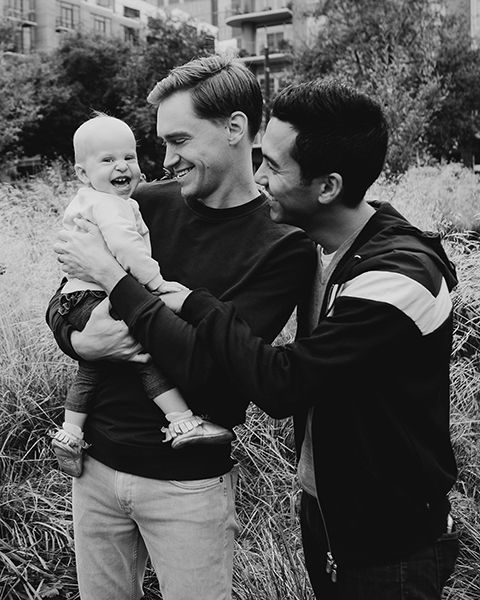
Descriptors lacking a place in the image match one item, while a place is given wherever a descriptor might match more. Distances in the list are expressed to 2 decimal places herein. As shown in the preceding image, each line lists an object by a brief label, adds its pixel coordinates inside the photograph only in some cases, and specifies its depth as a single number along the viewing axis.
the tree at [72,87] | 30.55
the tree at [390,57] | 15.72
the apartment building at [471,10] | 42.00
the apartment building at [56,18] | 52.25
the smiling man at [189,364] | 2.07
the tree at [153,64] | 29.70
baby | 2.06
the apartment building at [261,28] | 51.03
